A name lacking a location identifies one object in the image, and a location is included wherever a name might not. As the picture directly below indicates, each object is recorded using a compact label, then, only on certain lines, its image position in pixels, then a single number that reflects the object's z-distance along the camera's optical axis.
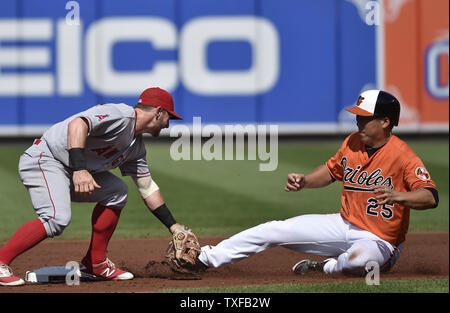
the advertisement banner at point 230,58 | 32.09
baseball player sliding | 10.87
